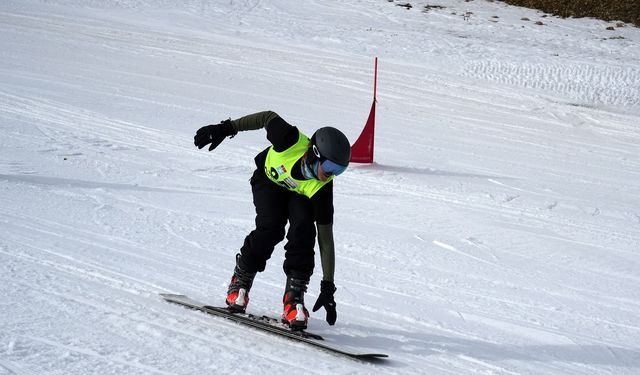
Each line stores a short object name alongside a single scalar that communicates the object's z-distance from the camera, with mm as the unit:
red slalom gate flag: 19047
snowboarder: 8711
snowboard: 8625
